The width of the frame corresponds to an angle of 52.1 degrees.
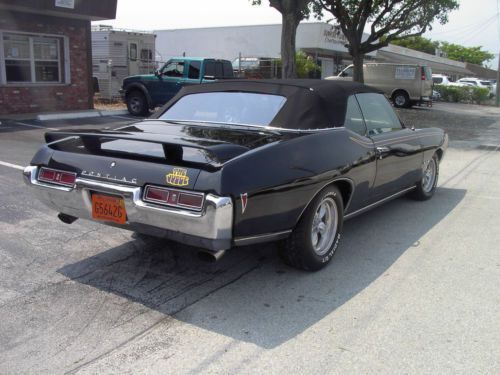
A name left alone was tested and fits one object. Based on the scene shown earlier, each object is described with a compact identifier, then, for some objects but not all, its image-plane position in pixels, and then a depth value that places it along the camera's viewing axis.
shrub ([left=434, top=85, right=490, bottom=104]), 30.42
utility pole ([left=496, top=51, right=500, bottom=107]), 30.00
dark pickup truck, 14.93
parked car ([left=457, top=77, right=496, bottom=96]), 39.72
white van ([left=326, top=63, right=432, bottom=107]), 22.84
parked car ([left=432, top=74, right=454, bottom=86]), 33.57
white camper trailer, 19.33
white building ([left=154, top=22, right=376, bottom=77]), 32.03
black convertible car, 3.19
